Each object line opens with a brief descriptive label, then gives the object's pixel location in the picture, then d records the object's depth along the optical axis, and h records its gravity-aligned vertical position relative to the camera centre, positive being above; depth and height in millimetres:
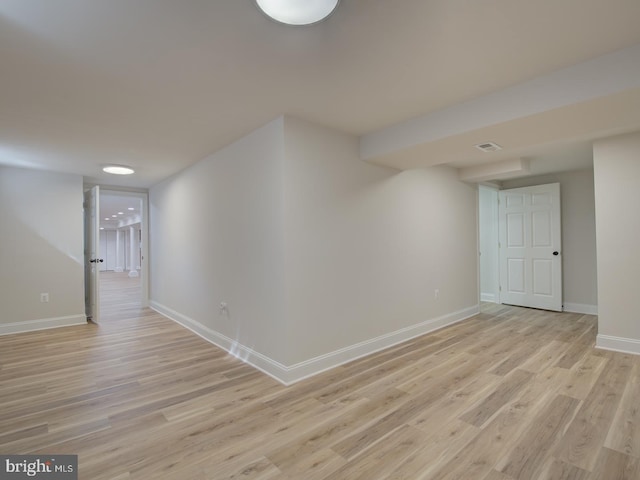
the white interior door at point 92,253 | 4961 -154
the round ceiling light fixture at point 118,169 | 4441 +1068
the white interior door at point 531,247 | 5266 -171
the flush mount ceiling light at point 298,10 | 1400 +1070
